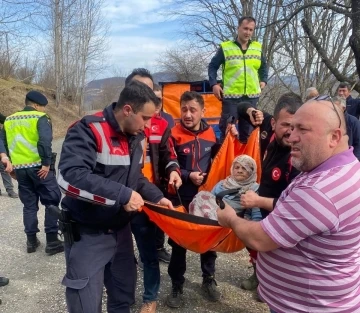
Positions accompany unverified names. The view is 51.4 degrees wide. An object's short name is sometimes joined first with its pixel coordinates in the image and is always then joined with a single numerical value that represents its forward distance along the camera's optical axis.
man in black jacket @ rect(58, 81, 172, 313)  2.24
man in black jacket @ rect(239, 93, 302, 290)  2.74
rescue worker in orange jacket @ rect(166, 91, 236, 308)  3.53
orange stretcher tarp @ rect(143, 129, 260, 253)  2.61
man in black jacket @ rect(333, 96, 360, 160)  4.51
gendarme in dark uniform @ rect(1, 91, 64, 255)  5.06
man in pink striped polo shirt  1.64
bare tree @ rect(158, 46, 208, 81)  17.73
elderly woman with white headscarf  3.20
